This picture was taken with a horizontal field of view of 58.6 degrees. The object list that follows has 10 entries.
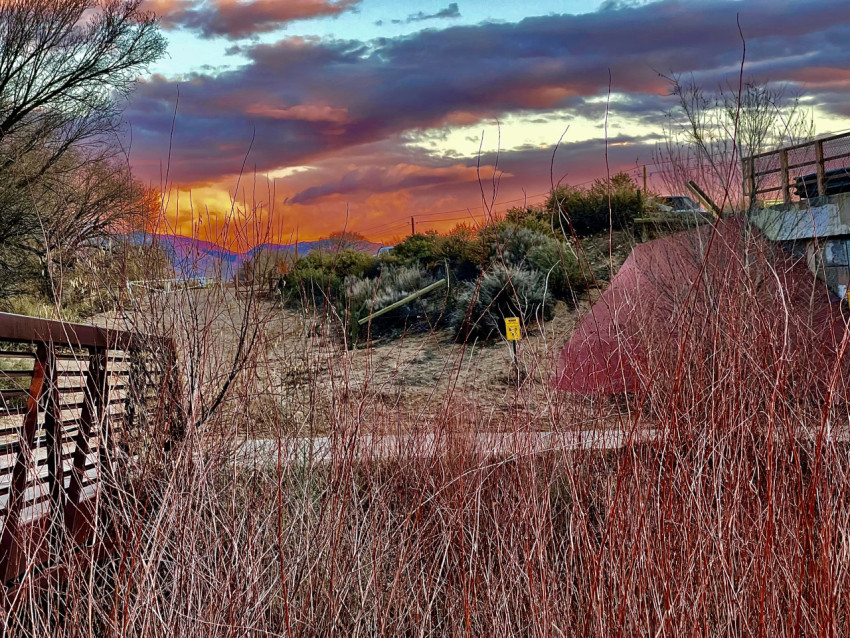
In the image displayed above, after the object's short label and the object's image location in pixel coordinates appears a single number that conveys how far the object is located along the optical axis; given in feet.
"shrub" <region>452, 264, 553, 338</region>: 39.22
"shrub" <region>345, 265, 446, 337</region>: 45.34
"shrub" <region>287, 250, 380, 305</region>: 54.87
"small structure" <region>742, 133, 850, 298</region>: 34.58
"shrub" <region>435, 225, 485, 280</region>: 49.26
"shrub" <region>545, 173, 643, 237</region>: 53.36
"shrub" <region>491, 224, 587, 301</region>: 43.27
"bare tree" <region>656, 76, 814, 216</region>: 30.17
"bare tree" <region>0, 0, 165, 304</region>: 42.91
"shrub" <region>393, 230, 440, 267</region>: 53.62
